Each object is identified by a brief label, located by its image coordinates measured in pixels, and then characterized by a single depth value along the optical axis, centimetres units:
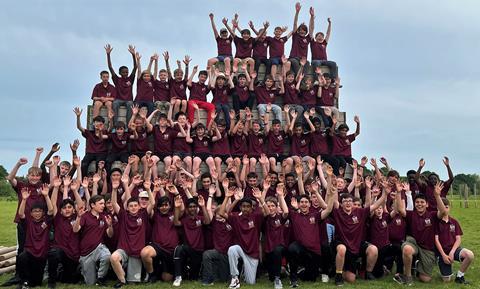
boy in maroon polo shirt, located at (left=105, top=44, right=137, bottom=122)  1570
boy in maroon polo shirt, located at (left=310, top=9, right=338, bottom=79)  1822
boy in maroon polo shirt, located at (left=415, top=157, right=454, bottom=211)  1229
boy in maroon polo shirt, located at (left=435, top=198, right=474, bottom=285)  1010
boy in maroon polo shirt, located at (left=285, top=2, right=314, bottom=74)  1836
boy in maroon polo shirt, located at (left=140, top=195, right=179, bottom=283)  1003
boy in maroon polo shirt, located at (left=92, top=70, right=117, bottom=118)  1528
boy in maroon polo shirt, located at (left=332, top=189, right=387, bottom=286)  1028
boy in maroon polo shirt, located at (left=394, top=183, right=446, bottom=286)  1009
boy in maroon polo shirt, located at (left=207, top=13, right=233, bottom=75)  1822
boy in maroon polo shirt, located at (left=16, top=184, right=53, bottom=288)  951
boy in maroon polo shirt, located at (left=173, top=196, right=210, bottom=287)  1028
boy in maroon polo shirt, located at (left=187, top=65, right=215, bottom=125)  1625
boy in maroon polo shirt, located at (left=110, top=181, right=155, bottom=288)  973
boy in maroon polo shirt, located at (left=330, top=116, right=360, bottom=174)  1544
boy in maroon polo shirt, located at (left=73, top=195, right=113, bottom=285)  980
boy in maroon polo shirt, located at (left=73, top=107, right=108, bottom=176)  1427
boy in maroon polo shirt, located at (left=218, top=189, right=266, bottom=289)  1000
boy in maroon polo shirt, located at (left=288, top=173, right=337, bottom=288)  1011
